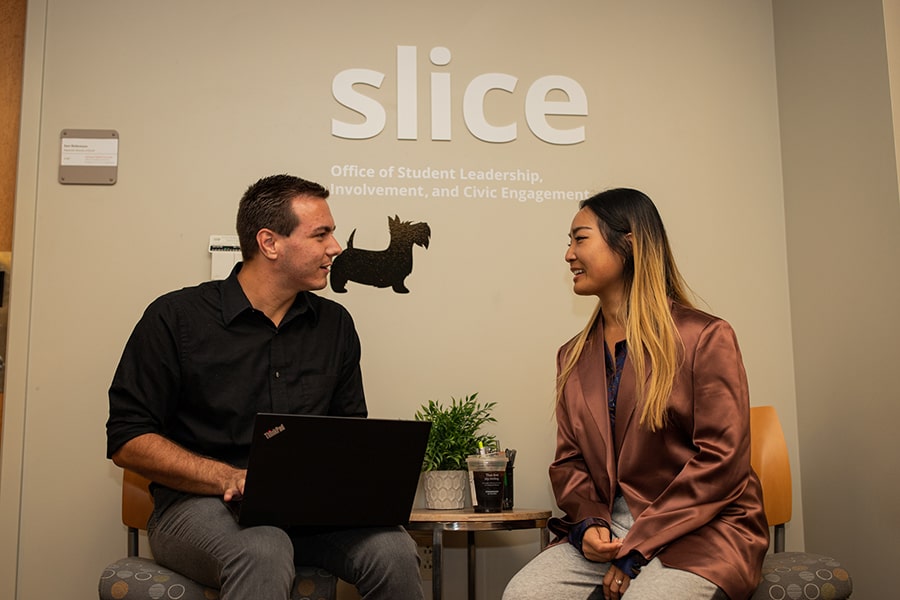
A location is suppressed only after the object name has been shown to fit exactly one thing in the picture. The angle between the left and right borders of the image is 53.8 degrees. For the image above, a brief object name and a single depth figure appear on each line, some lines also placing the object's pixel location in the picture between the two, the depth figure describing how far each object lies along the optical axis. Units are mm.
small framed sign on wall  3039
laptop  1999
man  2131
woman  2014
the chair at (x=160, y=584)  2119
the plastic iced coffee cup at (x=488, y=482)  2681
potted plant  2799
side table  2502
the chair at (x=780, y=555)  2203
